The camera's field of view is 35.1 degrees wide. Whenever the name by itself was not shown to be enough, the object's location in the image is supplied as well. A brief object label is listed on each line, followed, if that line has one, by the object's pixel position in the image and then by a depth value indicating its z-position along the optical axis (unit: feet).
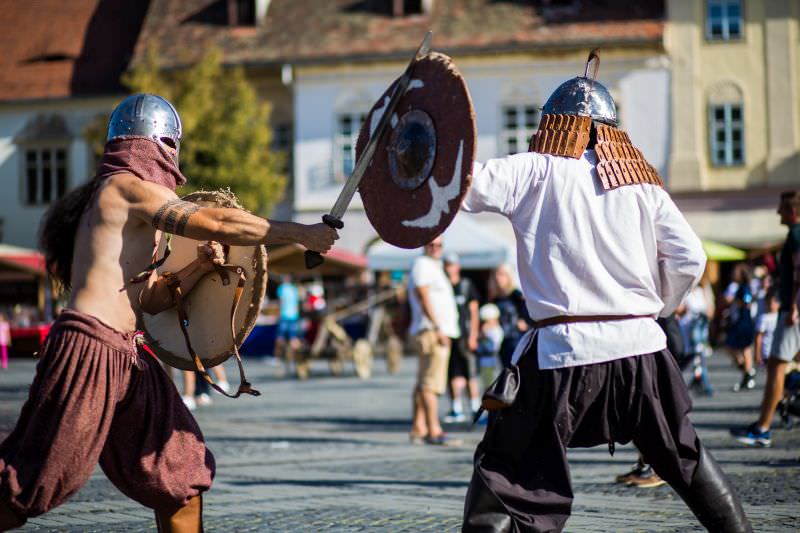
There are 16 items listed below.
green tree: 104.17
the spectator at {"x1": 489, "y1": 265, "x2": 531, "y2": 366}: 38.41
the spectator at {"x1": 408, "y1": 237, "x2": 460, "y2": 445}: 34.55
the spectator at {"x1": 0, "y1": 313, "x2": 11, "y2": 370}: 71.48
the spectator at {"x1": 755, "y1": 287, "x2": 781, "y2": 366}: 44.45
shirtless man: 14.25
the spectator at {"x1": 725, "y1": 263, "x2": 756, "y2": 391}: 53.26
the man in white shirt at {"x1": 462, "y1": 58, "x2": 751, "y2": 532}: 14.60
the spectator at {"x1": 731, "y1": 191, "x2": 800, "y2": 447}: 28.76
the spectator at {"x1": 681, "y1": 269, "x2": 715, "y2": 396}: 50.11
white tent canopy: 79.41
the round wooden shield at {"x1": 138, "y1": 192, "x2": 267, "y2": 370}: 16.19
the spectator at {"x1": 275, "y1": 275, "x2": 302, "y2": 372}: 71.87
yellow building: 105.19
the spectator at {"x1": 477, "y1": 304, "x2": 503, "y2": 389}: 42.22
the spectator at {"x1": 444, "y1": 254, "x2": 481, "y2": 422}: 40.73
